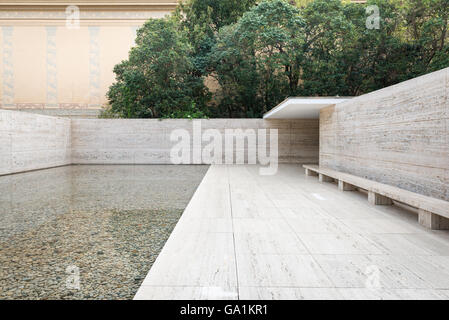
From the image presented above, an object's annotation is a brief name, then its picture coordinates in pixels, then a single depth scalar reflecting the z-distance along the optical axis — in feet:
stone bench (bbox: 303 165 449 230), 10.94
